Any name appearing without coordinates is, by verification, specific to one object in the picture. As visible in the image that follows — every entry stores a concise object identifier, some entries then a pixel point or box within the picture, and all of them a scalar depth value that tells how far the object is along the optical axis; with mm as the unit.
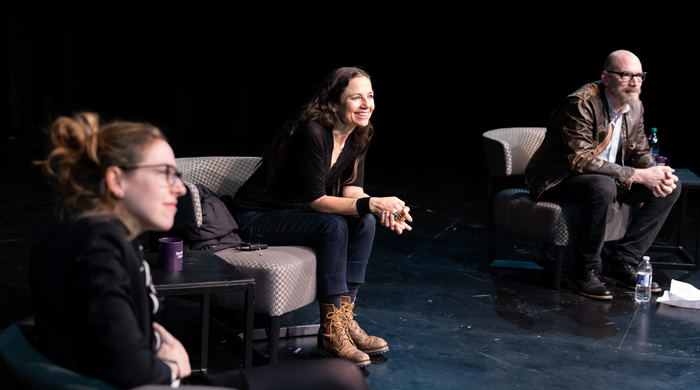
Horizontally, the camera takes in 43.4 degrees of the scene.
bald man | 4547
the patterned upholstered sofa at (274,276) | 3299
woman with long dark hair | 3490
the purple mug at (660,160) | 5246
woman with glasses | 1628
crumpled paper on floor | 4372
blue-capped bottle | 5819
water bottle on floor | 4434
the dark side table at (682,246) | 4965
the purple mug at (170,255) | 2979
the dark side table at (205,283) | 2852
